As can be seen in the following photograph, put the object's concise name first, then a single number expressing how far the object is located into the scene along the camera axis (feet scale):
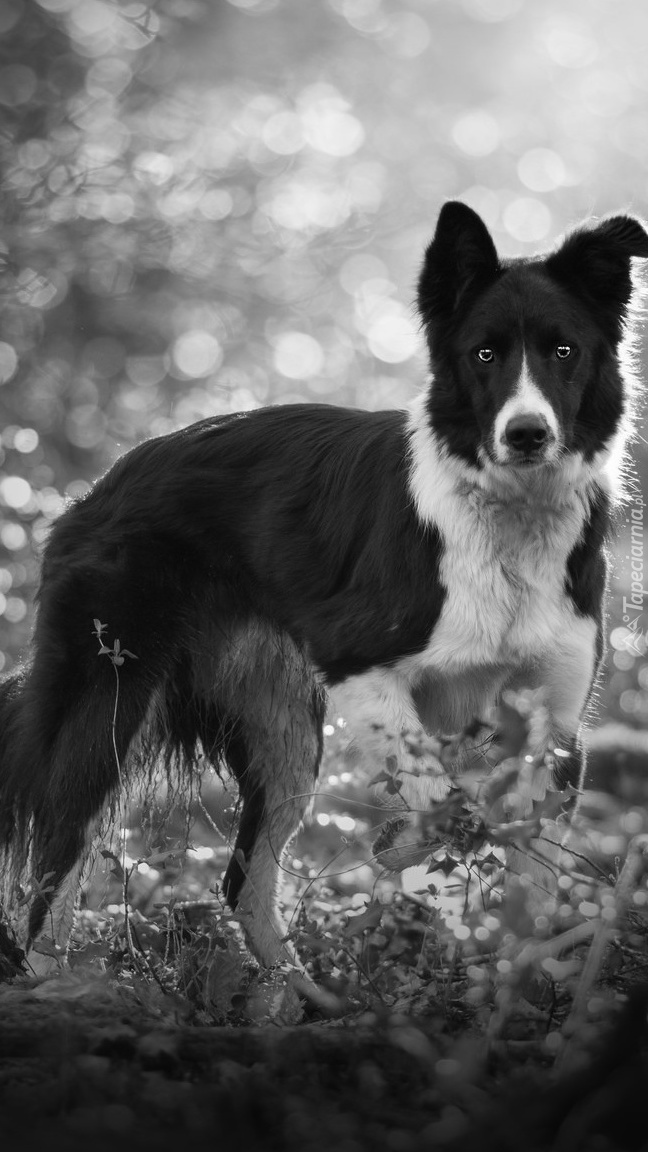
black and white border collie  27.68
